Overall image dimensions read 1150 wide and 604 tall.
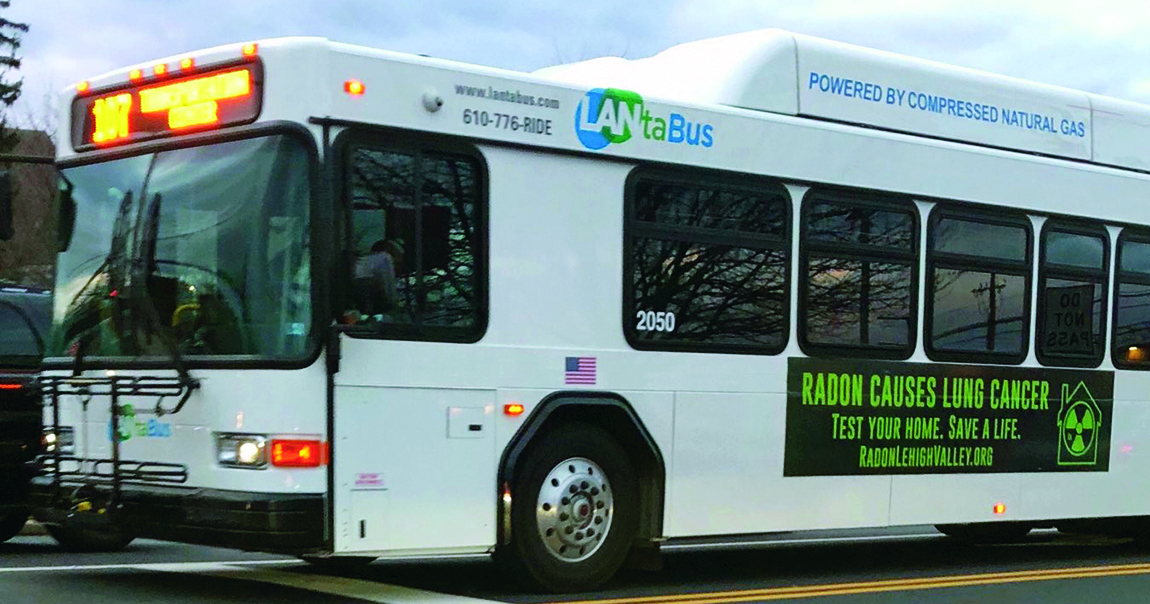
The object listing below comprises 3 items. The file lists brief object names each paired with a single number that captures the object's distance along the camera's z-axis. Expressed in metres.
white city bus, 8.07
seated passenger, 8.02
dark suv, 10.56
